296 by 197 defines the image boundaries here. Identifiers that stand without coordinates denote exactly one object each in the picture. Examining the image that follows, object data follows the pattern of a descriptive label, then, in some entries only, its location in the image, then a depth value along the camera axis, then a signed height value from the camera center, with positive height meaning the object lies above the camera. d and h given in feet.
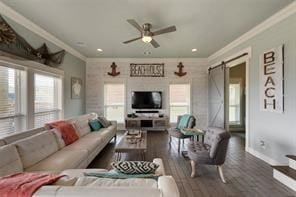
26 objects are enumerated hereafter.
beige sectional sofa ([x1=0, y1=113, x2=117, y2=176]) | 5.89 -2.84
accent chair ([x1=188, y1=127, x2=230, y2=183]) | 7.57 -3.03
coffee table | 8.63 -3.07
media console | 17.77 -3.17
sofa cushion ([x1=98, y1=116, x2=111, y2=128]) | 13.29 -2.30
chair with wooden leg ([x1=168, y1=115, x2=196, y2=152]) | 11.80 -2.82
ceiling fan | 9.10 +4.24
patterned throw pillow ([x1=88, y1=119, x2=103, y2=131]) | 12.44 -2.42
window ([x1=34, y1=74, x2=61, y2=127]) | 10.79 -0.13
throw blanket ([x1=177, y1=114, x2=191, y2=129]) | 12.83 -2.21
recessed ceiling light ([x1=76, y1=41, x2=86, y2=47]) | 13.39 +5.17
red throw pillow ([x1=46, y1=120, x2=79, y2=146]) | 8.77 -2.11
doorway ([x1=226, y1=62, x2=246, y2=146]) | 18.91 -0.13
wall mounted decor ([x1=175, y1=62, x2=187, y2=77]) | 18.65 +3.54
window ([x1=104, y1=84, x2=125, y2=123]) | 18.91 -0.58
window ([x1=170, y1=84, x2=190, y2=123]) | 18.95 -0.29
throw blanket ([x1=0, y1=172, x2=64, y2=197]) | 2.82 -1.86
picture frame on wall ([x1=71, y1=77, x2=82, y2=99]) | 15.27 +1.15
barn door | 14.59 +0.11
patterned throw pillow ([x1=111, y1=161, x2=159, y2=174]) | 4.10 -2.05
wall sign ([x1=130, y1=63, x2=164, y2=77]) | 18.70 +3.67
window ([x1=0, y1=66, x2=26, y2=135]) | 8.25 -0.24
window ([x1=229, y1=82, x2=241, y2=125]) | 19.05 -0.54
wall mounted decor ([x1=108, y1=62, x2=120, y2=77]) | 18.58 +3.56
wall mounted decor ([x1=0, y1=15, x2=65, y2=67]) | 7.73 +3.22
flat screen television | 18.46 -0.29
